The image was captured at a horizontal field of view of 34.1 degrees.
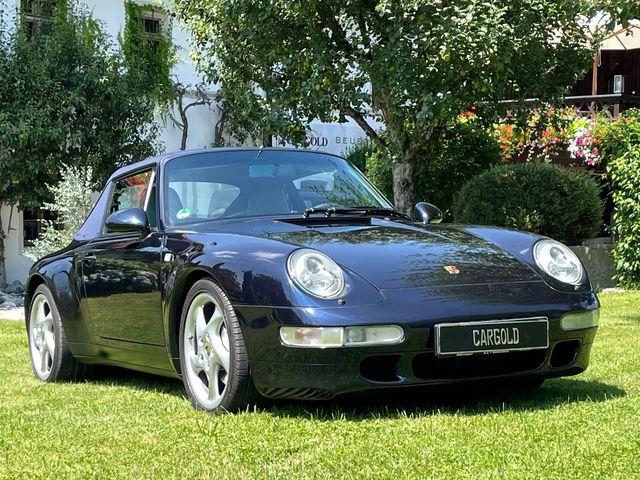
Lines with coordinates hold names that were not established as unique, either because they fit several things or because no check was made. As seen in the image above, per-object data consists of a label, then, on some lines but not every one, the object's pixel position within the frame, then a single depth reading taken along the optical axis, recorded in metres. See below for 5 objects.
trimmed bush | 12.94
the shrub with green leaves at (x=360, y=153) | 20.23
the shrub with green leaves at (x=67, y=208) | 14.52
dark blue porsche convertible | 4.44
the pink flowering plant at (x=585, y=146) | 15.48
